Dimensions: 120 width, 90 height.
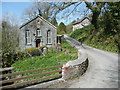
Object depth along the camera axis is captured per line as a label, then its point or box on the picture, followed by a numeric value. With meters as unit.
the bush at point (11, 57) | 12.20
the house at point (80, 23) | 55.11
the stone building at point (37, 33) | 22.81
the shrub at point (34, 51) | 17.14
